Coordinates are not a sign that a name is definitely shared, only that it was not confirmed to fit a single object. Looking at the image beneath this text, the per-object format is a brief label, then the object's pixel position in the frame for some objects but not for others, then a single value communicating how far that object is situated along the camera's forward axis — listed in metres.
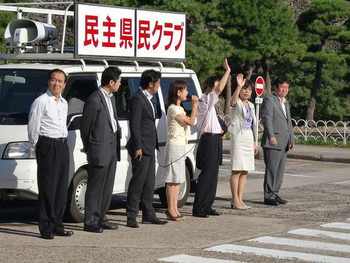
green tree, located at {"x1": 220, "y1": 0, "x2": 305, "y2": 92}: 40.22
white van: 9.86
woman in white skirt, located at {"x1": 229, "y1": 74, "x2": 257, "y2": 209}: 12.07
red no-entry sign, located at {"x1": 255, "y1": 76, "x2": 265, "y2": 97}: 26.22
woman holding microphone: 10.83
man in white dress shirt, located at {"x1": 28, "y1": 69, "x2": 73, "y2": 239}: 9.31
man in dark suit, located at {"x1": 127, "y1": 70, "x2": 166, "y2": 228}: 10.27
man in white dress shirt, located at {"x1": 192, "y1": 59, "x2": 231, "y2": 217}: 11.36
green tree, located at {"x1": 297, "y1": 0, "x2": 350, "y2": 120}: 38.97
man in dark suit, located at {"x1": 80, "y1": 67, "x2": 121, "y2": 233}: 9.70
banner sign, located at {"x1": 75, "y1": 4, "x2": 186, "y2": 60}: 10.59
